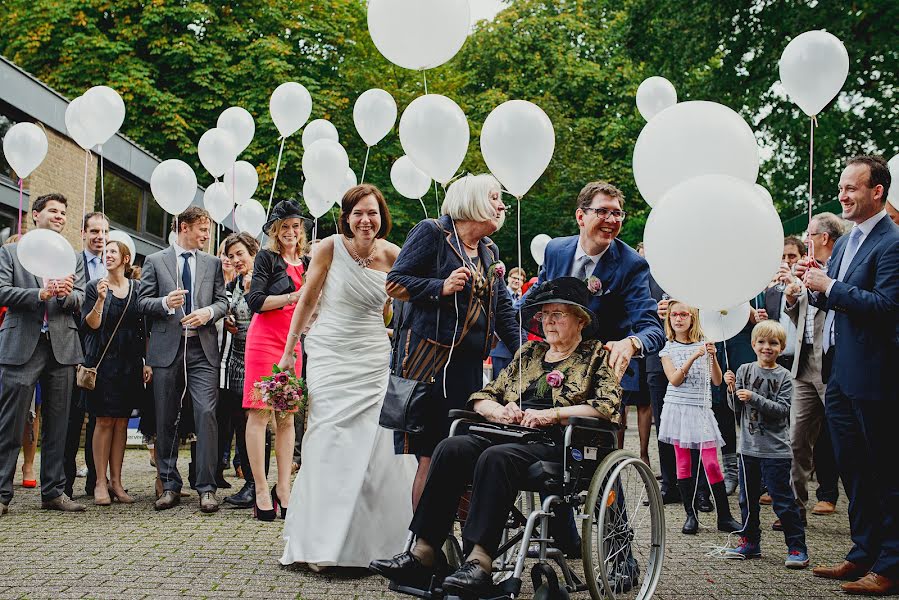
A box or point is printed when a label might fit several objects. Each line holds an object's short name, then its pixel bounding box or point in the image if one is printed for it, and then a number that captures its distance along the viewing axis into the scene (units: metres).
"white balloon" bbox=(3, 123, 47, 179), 7.55
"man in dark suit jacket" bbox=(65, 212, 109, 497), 7.69
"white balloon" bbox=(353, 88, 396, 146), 8.70
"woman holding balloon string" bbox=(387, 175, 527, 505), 4.85
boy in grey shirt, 5.51
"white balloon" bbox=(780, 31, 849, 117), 5.93
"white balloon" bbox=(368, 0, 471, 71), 5.66
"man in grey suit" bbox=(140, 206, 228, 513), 7.26
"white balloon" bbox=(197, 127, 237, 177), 8.72
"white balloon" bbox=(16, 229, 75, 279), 6.46
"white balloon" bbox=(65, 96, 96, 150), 7.59
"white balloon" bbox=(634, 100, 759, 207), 4.72
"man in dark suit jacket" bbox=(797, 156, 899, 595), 4.89
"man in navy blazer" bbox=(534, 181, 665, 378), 4.96
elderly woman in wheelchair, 4.01
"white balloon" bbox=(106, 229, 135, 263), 7.80
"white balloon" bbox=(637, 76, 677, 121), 8.03
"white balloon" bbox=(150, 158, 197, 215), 7.91
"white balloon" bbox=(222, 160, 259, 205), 10.09
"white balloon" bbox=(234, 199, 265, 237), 11.02
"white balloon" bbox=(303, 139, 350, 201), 8.15
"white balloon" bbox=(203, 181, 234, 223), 9.97
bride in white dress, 5.20
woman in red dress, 6.63
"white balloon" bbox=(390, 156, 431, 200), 9.23
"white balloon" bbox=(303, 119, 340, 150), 9.60
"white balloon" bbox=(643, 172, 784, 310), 4.05
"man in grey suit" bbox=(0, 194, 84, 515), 6.88
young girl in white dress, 6.61
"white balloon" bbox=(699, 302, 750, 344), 6.53
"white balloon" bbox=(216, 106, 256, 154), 9.56
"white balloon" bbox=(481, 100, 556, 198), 5.23
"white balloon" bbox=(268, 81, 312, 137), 8.91
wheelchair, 4.00
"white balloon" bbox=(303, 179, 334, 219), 9.19
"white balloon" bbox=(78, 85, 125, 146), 7.54
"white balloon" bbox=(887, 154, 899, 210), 5.87
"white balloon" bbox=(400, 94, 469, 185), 5.49
